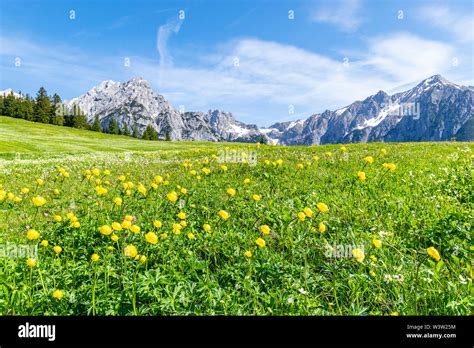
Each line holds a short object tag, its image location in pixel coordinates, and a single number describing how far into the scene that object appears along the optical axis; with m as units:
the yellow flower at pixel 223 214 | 3.45
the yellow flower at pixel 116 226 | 3.21
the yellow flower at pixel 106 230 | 3.05
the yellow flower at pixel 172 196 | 4.10
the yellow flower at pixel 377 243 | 2.98
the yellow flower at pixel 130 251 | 2.65
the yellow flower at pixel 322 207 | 3.34
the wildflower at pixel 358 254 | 2.64
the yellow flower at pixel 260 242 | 3.10
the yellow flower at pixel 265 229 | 3.23
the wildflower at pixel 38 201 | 3.58
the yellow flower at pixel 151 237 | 2.93
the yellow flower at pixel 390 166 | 5.21
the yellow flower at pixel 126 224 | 3.23
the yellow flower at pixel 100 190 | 4.22
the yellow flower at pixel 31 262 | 2.72
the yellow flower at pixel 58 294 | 2.56
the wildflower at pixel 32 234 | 2.97
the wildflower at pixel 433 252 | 2.61
